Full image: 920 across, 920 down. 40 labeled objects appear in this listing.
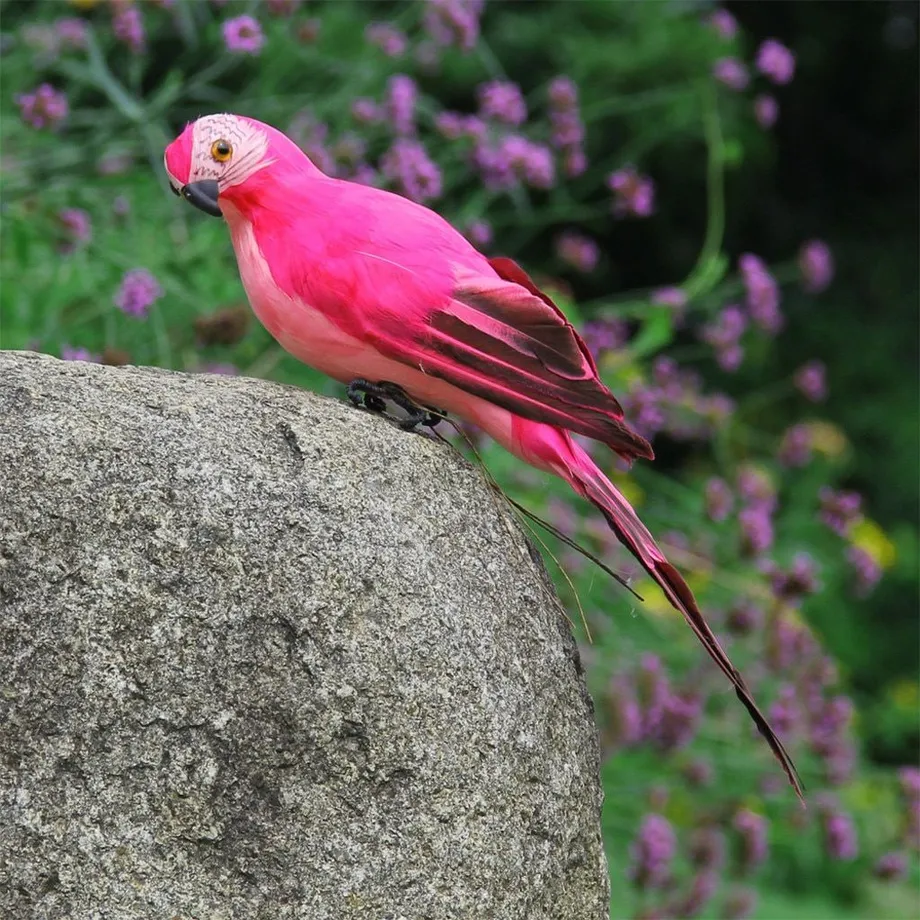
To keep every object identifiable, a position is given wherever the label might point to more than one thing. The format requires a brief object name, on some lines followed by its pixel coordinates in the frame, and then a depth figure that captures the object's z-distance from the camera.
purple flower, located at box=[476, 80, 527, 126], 6.80
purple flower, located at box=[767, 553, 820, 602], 5.76
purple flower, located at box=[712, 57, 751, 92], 7.44
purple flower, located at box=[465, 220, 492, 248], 6.66
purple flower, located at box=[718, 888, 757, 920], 6.86
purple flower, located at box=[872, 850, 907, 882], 6.70
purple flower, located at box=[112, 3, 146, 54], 6.09
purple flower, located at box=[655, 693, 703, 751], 6.57
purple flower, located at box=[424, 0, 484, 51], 6.75
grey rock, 3.05
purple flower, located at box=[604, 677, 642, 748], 6.52
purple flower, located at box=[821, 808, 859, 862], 6.50
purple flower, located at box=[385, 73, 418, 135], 6.61
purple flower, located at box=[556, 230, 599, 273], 7.29
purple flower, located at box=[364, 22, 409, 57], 7.11
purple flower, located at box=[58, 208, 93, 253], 5.96
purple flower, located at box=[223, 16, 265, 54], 5.55
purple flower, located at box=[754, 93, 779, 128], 7.41
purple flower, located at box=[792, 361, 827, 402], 7.50
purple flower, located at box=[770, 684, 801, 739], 6.62
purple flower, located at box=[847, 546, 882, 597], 6.86
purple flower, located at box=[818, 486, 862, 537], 6.45
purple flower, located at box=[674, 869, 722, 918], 6.55
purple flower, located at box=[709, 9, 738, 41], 7.54
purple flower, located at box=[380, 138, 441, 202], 6.08
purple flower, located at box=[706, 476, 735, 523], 6.78
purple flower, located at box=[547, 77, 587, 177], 7.04
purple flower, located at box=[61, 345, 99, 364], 4.90
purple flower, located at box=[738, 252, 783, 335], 6.97
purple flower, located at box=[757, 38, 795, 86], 7.16
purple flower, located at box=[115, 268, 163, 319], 5.29
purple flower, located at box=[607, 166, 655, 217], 6.86
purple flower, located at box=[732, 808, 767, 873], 6.50
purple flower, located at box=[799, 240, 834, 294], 7.69
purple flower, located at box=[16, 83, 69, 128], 5.67
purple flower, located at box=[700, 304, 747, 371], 7.27
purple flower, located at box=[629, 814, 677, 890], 6.19
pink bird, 3.64
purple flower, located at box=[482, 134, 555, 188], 6.56
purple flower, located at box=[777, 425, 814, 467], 7.62
